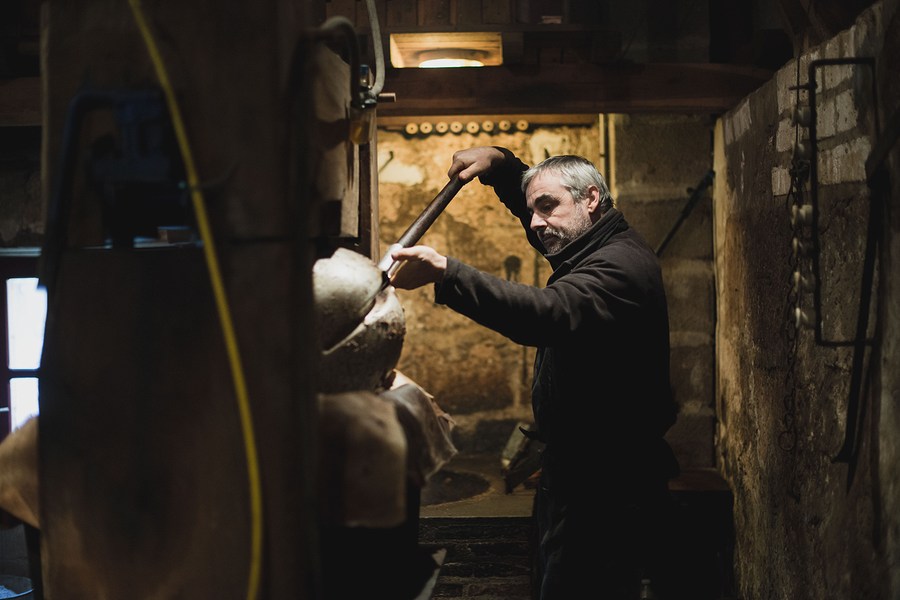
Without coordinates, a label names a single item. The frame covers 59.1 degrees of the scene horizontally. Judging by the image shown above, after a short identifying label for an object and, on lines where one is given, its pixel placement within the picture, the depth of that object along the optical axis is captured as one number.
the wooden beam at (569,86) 3.36
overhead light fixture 3.25
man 2.33
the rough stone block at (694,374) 4.01
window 3.88
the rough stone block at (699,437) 4.00
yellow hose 1.18
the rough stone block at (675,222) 3.99
